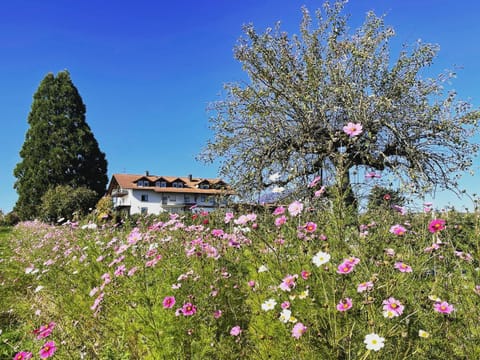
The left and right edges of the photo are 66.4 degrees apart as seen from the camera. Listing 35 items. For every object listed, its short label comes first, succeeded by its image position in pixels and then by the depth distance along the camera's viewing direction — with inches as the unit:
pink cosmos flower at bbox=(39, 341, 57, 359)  64.3
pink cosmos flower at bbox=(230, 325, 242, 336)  76.7
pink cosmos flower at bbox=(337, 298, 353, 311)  58.4
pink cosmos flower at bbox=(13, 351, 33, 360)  63.6
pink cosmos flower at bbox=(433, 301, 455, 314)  57.5
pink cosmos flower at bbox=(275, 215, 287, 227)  76.3
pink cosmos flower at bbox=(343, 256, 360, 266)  59.6
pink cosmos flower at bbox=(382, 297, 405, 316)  55.2
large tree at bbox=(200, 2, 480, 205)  369.7
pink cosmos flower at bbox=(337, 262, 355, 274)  57.7
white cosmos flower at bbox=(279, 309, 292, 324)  61.8
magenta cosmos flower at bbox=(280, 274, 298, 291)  62.4
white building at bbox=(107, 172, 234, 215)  1628.9
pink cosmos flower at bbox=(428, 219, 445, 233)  65.9
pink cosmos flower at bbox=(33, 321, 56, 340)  68.3
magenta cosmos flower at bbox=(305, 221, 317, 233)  73.6
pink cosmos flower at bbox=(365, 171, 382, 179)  82.1
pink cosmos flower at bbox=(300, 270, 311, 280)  68.7
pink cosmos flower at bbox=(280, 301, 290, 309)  65.0
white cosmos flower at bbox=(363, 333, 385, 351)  50.6
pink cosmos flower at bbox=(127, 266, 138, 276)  87.9
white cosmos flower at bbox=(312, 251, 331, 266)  60.6
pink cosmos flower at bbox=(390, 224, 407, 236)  73.5
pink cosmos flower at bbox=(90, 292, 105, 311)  86.8
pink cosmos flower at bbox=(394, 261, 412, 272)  62.1
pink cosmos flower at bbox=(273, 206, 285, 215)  79.4
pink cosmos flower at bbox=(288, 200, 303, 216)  72.5
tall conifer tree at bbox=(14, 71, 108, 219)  1139.3
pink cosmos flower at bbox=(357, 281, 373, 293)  56.3
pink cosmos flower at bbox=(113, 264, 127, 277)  90.7
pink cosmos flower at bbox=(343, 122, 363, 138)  70.0
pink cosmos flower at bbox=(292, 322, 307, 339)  59.5
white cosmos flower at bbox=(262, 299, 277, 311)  67.2
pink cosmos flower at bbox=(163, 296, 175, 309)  78.9
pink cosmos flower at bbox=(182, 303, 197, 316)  78.9
